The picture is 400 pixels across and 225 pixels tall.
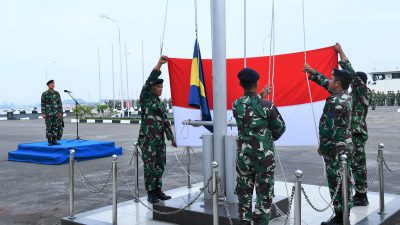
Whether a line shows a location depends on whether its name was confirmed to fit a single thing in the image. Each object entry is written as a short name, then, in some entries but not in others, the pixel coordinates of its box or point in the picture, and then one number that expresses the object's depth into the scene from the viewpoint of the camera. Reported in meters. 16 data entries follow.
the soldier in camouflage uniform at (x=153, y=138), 5.56
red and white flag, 5.60
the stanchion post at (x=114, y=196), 4.73
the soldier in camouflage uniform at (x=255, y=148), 3.89
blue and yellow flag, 5.49
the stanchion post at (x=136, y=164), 5.93
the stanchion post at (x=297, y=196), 3.48
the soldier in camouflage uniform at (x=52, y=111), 10.60
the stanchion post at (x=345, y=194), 4.04
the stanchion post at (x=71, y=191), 5.10
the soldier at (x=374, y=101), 45.68
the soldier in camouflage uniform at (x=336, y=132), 4.48
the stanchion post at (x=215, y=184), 3.87
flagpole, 5.01
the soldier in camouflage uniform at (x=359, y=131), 5.41
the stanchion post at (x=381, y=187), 4.98
